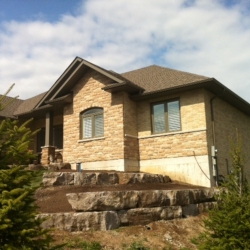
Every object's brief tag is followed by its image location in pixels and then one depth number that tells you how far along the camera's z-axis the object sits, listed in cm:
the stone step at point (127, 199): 908
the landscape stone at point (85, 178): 1160
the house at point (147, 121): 1488
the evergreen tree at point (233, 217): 645
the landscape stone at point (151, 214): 952
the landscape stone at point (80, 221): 863
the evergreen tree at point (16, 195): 462
